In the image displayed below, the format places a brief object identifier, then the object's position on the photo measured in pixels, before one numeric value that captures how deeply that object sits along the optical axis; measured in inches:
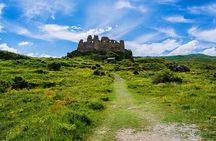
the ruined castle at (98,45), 2941.5
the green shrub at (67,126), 317.9
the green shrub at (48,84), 843.1
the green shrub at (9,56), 1779.6
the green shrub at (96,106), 469.3
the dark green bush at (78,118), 354.9
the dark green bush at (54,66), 1369.4
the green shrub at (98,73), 1214.3
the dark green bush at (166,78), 873.4
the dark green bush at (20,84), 821.4
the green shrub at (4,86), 749.7
